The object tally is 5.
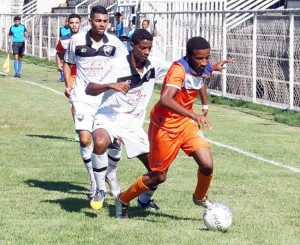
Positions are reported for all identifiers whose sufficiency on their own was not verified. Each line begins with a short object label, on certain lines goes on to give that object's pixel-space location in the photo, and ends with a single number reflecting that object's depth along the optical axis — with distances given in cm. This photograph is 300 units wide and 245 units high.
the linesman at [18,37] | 6133
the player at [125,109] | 1696
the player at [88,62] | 1941
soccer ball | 1556
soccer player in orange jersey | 1598
